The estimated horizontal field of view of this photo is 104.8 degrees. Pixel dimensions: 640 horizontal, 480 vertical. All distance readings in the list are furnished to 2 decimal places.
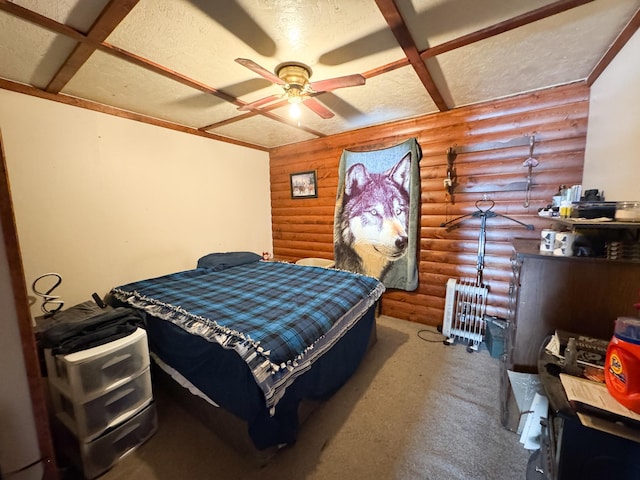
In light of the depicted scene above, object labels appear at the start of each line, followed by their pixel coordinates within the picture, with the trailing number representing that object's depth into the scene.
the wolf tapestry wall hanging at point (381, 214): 2.86
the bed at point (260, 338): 1.29
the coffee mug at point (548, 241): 1.38
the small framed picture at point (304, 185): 3.67
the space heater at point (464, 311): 2.53
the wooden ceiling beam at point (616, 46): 1.33
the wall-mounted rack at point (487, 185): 2.27
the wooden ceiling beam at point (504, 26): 1.24
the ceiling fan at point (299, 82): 1.61
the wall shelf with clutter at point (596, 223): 1.09
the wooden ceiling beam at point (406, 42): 1.22
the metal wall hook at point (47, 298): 1.88
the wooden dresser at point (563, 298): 1.17
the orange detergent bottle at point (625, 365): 0.73
